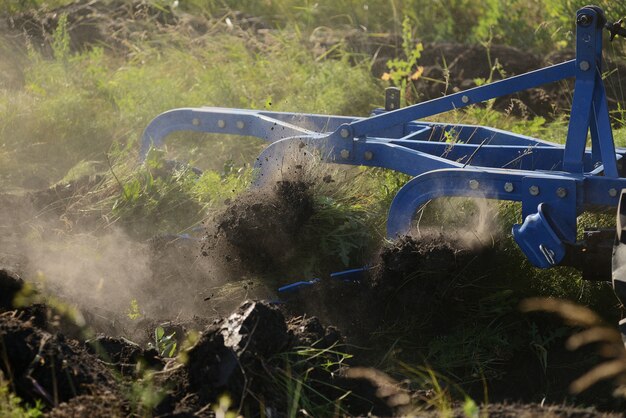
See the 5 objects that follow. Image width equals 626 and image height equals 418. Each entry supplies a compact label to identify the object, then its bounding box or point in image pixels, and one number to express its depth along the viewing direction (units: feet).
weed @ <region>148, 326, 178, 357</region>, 11.88
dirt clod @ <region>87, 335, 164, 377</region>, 10.73
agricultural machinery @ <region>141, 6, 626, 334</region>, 12.44
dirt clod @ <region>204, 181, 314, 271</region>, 14.24
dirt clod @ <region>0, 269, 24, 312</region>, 11.58
